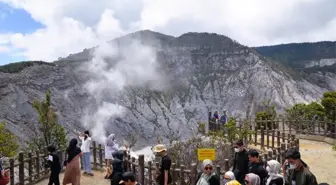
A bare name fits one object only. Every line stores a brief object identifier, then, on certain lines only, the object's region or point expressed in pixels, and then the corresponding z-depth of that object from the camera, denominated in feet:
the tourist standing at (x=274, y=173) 17.37
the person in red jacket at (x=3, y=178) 22.13
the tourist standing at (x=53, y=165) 27.61
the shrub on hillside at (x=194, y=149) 40.42
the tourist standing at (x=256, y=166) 19.51
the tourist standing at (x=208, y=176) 19.06
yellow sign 25.03
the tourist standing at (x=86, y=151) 34.42
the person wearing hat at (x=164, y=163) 22.71
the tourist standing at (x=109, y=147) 32.91
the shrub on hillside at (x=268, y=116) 63.82
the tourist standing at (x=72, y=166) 27.30
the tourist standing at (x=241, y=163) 22.77
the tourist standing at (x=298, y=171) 17.16
